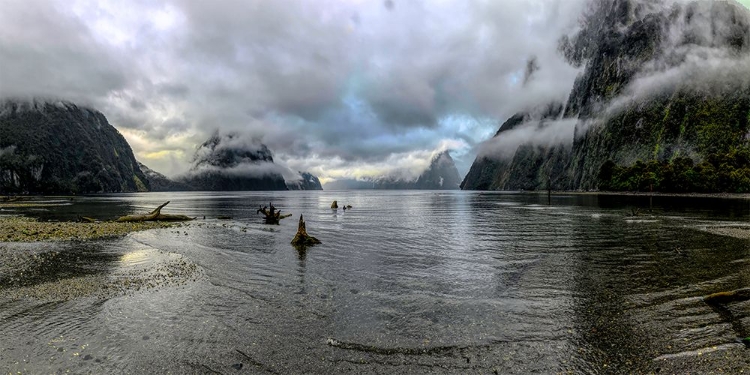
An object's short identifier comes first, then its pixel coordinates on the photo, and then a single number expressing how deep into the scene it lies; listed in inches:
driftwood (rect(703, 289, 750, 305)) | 592.1
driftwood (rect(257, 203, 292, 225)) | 2220.1
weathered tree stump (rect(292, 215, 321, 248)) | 1336.1
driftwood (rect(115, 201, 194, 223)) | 2098.9
